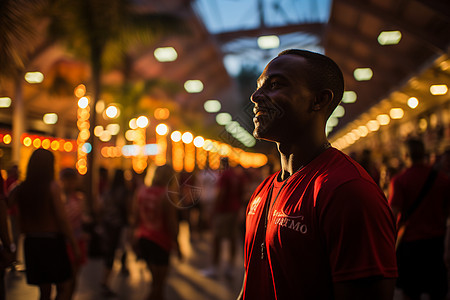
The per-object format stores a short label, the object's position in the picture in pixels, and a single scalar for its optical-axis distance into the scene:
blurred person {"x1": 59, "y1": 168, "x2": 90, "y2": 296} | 4.70
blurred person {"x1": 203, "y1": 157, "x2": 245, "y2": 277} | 7.29
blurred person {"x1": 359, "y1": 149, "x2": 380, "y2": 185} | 4.95
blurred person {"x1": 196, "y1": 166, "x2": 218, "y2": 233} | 10.08
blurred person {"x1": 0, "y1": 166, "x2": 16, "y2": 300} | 2.88
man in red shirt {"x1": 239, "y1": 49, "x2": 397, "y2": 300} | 1.17
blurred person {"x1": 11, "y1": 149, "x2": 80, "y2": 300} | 3.83
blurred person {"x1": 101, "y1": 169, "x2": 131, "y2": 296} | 6.60
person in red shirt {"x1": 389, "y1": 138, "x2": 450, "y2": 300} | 3.98
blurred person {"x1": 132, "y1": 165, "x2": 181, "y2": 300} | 4.73
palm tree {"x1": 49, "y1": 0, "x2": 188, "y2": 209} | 11.01
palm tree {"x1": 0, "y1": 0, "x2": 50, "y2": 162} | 4.75
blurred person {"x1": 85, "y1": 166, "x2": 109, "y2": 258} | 9.09
